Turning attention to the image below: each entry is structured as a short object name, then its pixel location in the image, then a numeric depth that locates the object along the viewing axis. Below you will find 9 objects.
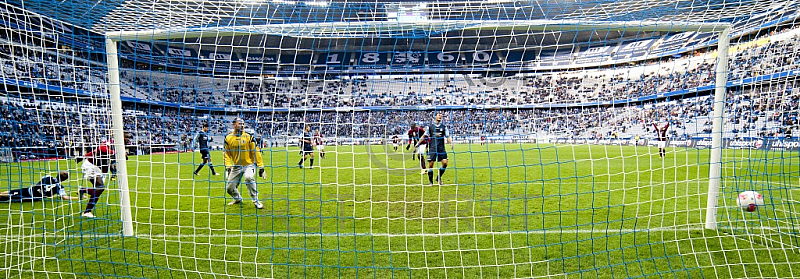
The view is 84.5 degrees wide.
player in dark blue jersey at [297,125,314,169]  13.56
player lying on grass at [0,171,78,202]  7.00
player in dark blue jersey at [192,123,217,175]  12.63
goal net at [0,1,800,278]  4.59
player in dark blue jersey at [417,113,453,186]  8.87
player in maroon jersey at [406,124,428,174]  9.98
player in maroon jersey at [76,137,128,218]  6.65
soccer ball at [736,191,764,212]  5.51
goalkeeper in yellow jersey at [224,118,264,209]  6.95
